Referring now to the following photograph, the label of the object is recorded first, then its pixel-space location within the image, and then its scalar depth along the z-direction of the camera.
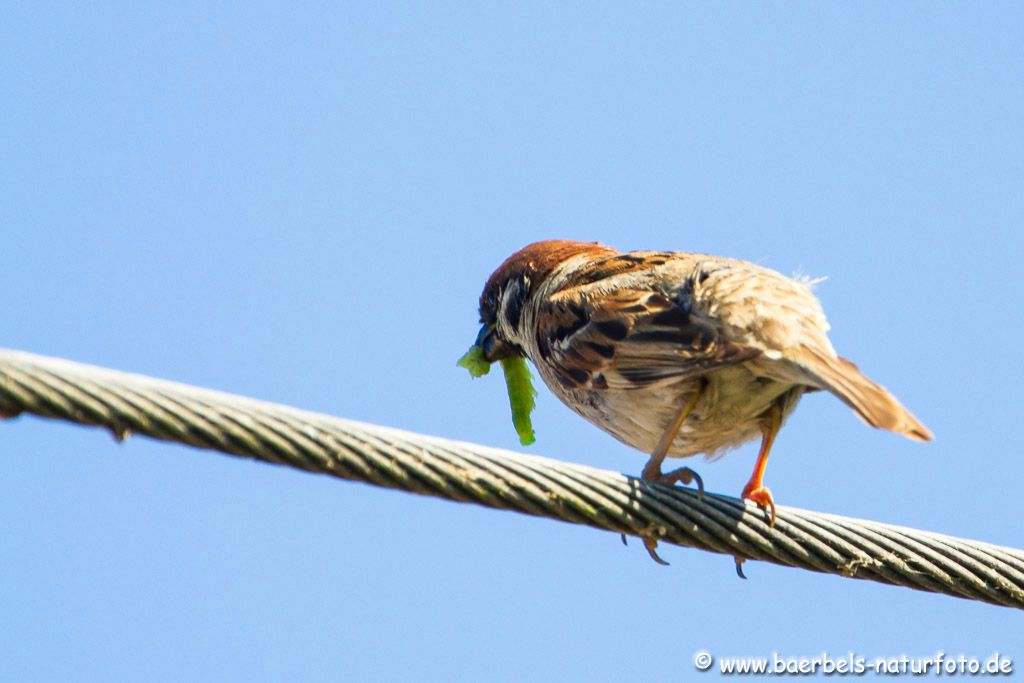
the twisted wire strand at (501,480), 7.49
